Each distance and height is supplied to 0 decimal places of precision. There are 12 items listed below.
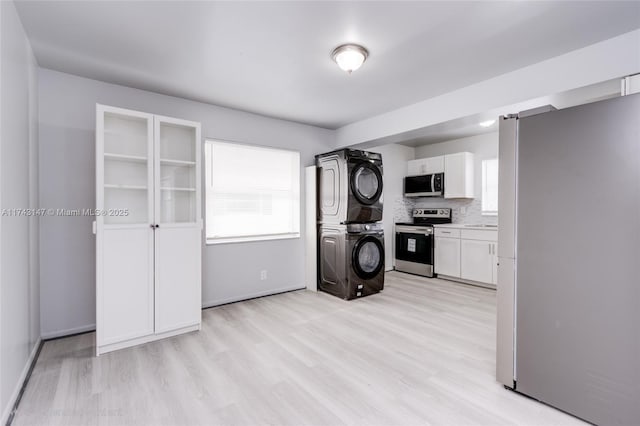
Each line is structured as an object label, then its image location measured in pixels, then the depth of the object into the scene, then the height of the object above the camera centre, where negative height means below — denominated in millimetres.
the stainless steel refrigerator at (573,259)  1521 -260
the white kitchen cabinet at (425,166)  5395 +839
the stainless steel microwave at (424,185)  5355 +471
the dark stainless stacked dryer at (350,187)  3881 +320
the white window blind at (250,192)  3701 +247
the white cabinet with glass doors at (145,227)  2477 -146
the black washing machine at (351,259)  3879 -635
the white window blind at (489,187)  5078 +415
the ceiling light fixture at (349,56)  2297 +1193
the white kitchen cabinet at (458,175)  5055 +614
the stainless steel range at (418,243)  5152 -547
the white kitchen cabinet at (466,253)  4441 -640
